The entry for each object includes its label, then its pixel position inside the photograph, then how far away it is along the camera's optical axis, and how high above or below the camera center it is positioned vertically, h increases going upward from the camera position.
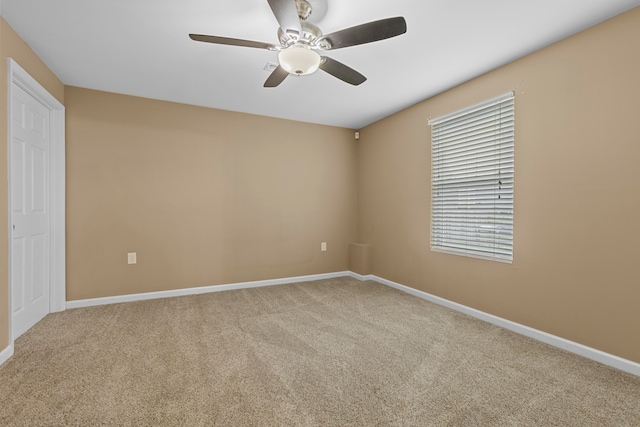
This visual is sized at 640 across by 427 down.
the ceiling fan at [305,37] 1.66 +1.05
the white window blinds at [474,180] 2.74 +0.31
